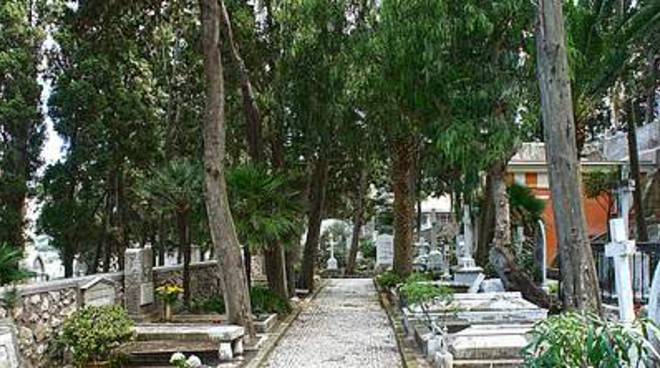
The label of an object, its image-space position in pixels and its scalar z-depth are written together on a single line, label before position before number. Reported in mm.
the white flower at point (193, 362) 10066
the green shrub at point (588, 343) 4789
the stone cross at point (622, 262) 6422
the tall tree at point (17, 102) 19578
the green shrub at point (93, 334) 10266
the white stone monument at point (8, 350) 5712
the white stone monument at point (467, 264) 18406
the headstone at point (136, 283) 13984
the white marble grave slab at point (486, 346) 9055
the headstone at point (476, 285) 15733
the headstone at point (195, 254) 33097
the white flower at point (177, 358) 9453
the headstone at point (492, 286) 15578
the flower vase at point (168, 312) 14292
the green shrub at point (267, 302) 16812
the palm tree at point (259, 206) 15461
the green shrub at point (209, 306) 15886
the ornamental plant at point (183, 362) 9422
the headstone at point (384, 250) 40844
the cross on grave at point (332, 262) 42181
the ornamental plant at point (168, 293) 14312
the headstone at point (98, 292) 11977
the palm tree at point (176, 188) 14633
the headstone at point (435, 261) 27797
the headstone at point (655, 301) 5707
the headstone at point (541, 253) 16672
